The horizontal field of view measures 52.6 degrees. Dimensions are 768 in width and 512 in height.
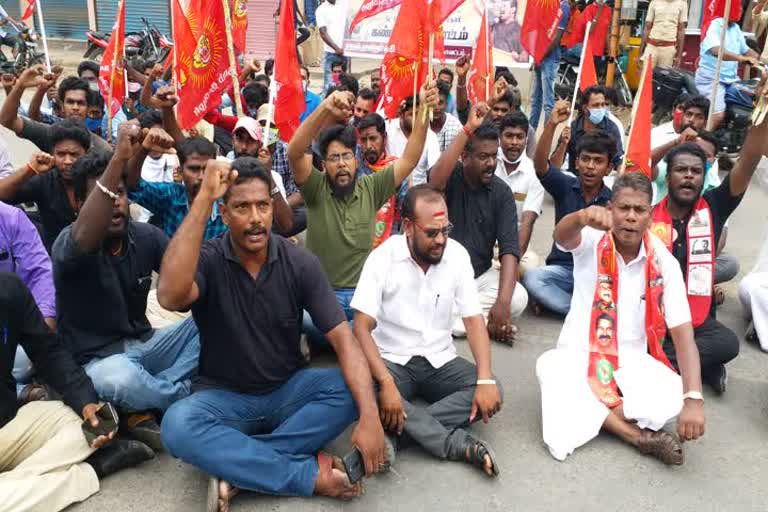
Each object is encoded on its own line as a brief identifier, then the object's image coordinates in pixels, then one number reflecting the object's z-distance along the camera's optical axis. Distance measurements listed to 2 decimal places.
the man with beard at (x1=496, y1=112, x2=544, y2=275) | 5.56
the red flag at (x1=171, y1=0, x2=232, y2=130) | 5.04
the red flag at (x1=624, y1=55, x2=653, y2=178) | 4.35
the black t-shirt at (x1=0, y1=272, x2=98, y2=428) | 3.03
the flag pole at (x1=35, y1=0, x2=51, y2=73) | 6.17
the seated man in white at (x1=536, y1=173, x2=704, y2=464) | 3.52
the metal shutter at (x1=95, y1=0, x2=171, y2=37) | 19.16
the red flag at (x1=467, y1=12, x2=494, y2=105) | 6.22
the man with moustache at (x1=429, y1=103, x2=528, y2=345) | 4.70
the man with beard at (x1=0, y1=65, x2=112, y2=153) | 5.25
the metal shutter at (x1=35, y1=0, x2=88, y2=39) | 19.45
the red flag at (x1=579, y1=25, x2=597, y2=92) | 6.83
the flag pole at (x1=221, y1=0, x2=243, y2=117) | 4.94
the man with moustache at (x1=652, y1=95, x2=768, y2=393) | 4.09
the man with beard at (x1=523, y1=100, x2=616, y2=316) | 4.93
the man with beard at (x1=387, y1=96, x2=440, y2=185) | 5.85
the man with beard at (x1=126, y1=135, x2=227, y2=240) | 4.43
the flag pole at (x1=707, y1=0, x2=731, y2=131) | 5.49
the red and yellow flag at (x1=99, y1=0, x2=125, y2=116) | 6.00
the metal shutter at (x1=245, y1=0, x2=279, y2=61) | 17.88
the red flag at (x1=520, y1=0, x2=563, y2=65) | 6.94
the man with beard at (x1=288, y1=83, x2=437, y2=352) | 4.46
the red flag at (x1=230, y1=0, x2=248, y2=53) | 5.78
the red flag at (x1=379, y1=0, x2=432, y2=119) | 5.28
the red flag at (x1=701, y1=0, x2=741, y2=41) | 7.60
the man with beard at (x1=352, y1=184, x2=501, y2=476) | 3.51
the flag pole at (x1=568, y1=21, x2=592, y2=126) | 6.04
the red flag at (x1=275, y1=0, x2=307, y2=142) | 5.10
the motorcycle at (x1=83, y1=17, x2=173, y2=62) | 13.47
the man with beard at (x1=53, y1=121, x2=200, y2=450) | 3.26
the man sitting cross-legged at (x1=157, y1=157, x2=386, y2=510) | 3.00
